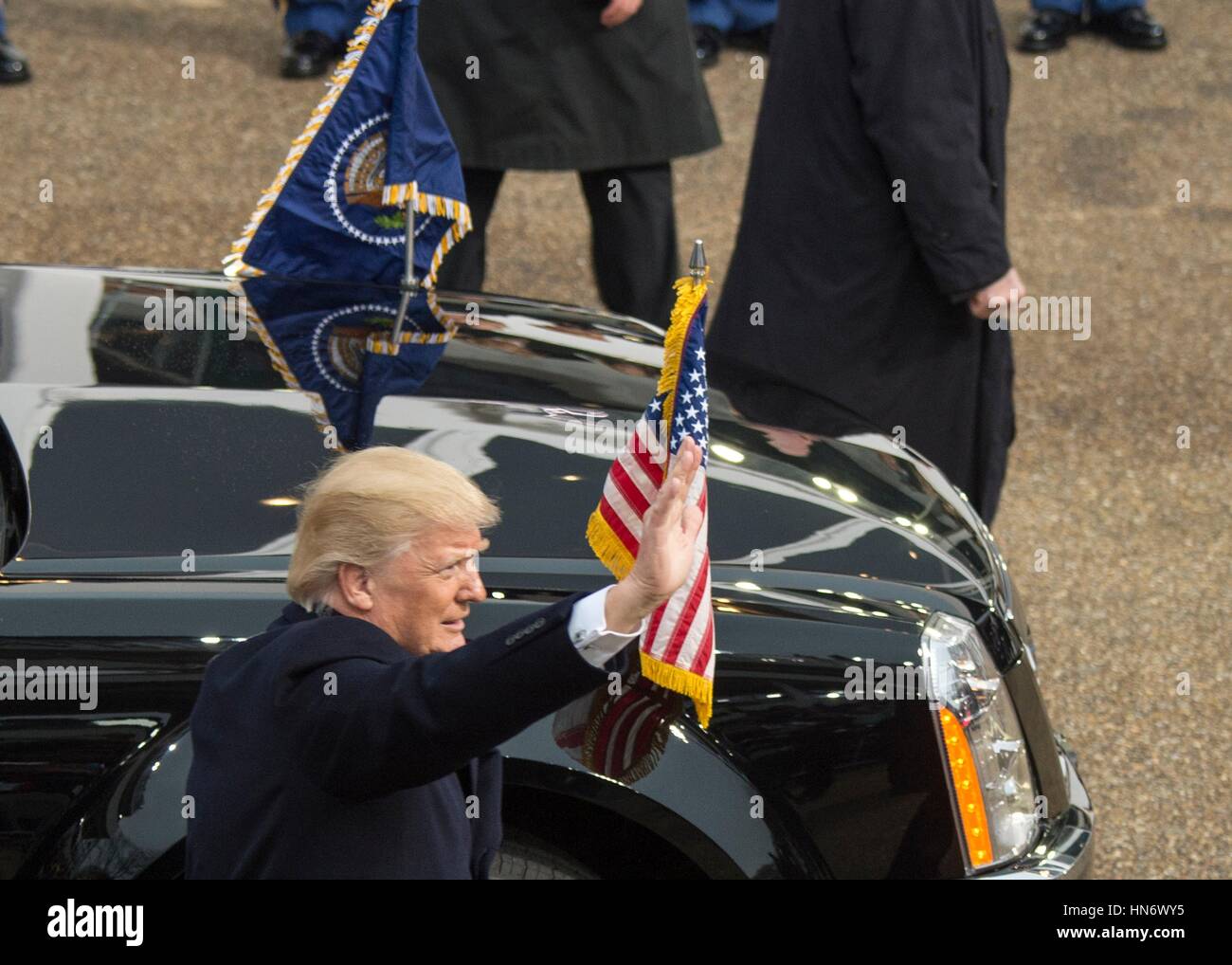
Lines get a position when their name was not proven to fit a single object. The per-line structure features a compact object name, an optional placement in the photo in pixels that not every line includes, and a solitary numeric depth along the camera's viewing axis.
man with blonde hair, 3.84
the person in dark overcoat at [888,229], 8.05
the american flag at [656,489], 4.63
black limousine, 4.89
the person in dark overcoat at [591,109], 10.41
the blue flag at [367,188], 7.41
